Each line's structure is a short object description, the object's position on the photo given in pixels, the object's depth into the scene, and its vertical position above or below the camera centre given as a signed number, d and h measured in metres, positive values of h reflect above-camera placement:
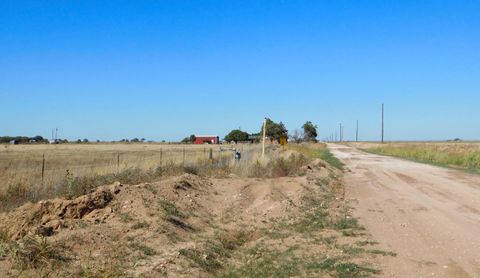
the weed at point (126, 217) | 10.32 -1.45
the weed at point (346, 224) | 11.35 -1.66
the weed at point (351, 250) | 8.93 -1.74
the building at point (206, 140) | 132.52 +1.42
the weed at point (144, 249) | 8.44 -1.68
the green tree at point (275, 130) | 78.29 +2.61
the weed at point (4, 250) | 6.98 -1.45
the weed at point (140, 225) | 9.87 -1.52
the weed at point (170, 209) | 11.57 -1.42
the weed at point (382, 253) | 8.79 -1.73
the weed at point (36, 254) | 6.85 -1.50
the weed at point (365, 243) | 9.64 -1.72
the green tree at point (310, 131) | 118.11 +3.79
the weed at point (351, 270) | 7.60 -1.78
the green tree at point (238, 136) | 124.44 +2.42
